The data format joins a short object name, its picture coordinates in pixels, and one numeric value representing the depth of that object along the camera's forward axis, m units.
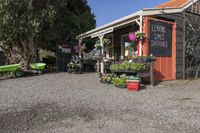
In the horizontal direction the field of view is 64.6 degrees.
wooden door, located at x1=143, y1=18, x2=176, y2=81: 6.14
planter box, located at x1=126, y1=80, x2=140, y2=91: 5.13
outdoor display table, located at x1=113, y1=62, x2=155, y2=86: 5.63
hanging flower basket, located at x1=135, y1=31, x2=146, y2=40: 5.93
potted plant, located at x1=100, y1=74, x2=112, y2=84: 5.92
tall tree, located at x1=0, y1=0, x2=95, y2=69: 7.98
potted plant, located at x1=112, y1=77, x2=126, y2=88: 5.40
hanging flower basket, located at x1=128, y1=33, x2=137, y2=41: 6.05
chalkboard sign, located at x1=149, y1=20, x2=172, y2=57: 6.21
